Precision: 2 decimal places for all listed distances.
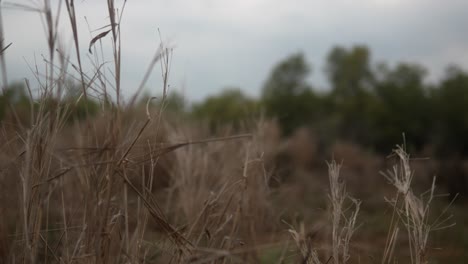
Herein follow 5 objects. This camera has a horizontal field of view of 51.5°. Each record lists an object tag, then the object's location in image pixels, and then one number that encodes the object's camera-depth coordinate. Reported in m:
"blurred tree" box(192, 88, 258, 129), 33.45
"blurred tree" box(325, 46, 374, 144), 18.47
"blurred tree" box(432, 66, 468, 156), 14.76
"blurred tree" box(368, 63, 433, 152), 17.16
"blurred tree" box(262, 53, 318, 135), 20.34
